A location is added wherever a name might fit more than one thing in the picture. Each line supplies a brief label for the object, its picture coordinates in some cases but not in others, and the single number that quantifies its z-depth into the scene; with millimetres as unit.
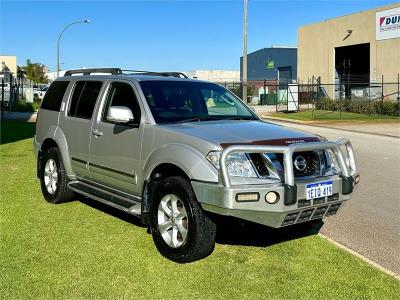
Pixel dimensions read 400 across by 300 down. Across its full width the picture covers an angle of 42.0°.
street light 48628
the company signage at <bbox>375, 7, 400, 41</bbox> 36125
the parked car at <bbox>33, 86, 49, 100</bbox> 45088
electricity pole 25297
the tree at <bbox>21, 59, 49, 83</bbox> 84250
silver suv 4477
